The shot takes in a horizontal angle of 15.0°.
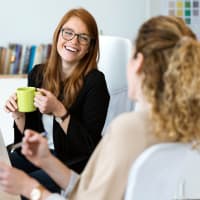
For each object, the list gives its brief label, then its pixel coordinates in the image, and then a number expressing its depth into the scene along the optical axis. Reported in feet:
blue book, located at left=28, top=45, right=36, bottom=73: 15.85
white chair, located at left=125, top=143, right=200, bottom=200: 8.08
